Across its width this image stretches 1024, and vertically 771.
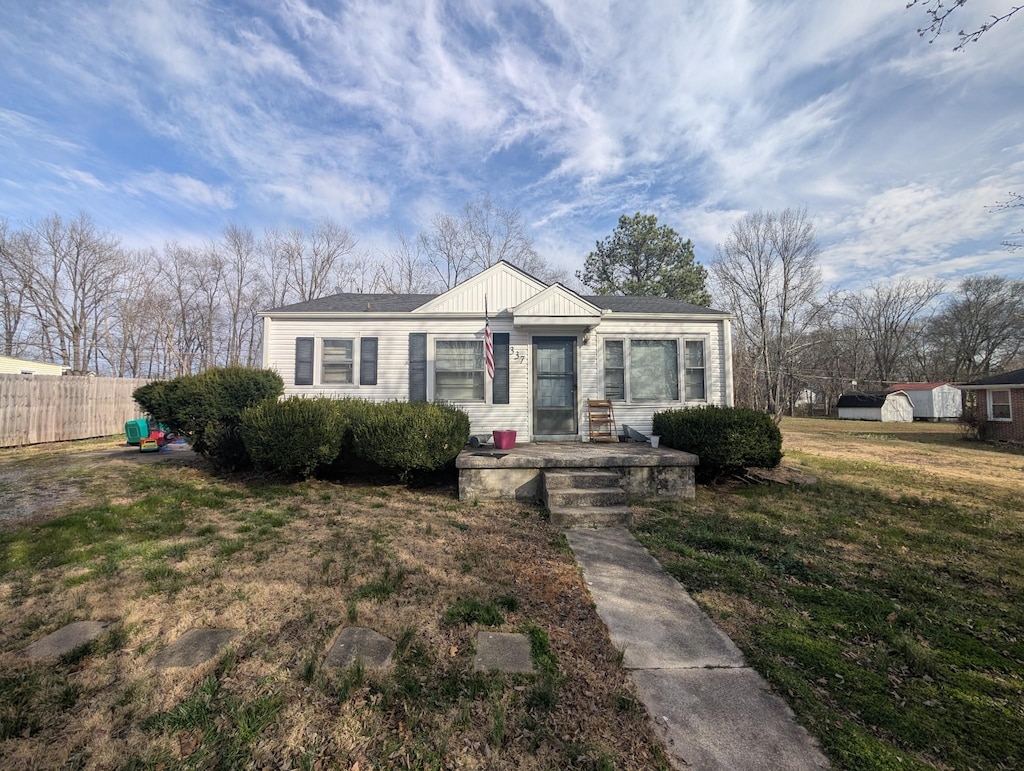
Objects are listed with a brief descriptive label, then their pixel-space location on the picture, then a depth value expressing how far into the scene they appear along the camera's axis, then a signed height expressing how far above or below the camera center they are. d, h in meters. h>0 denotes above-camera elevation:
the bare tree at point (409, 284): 24.12 +7.12
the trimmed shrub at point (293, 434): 6.02 -0.40
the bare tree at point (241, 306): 26.23 +6.39
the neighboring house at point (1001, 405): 14.67 -0.05
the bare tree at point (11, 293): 21.45 +6.02
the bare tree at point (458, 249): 23.48 +9.00
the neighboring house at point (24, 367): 16.12 +1.63
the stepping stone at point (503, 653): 2.35 -1.48
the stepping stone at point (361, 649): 2.33 -1.43
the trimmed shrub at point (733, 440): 6.29 -0.54
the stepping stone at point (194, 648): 2.29 -1.41
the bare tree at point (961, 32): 3.66 +3.43
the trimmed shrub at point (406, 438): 5.99 -0.46
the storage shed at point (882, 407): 29.67 -0.23
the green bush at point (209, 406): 6.58 +0.01
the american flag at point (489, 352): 7.95 +1.03
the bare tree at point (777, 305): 15.67 +3.98
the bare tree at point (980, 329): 29.98 +5.82
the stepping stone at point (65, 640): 2.36 -1.39
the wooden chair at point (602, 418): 8.73 -0.27
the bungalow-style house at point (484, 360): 8.81 +0.99
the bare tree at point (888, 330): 36.16 +6.56
